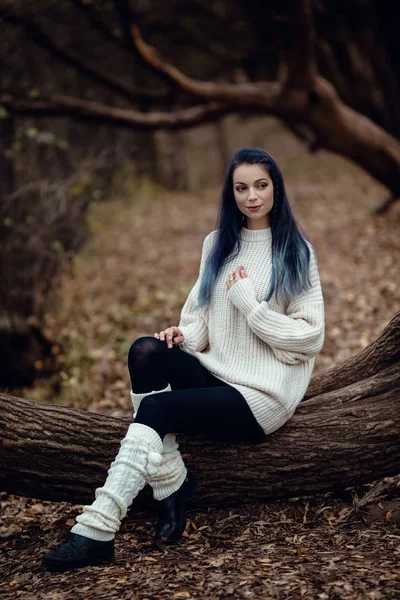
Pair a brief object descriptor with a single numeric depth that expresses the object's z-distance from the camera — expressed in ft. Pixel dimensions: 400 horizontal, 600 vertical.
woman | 9.77
